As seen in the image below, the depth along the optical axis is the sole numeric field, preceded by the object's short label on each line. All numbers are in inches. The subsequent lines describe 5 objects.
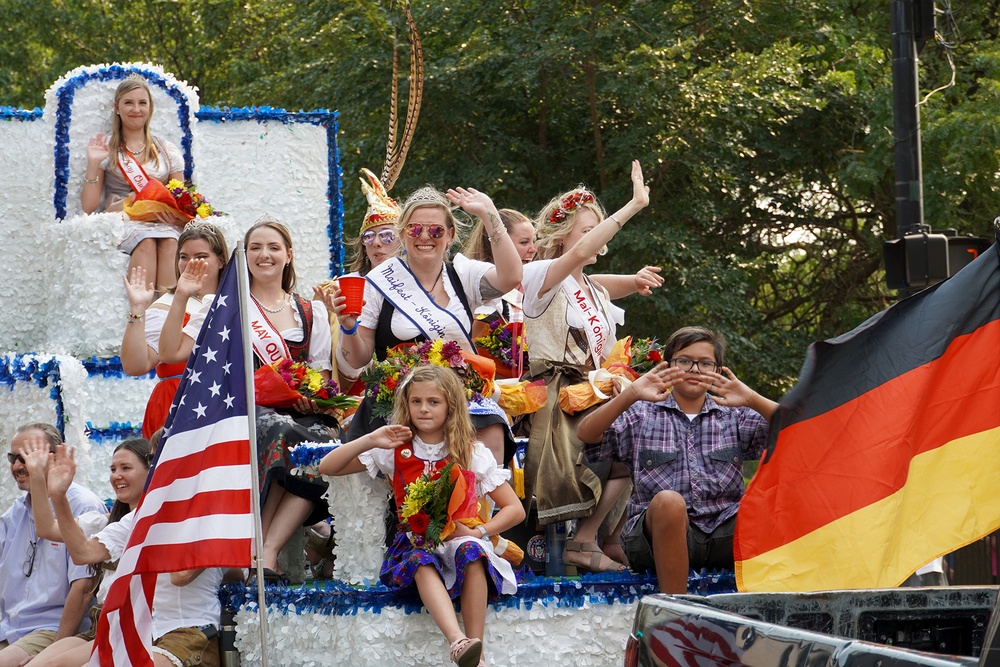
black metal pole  672.4
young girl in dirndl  458.9
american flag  421.4
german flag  356.5
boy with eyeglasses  470.6
